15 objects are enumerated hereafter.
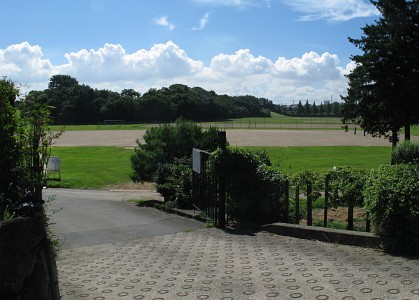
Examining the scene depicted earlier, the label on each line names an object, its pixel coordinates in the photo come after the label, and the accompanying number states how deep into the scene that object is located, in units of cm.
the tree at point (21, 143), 527
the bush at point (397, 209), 635
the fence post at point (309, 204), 902
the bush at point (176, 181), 1367
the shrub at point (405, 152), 959
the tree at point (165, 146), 1622
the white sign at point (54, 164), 2484
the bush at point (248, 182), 981
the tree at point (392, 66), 2048
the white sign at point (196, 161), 1116
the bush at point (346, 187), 831
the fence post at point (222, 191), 1007
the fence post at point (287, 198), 956
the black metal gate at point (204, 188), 1052
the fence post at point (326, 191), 880
